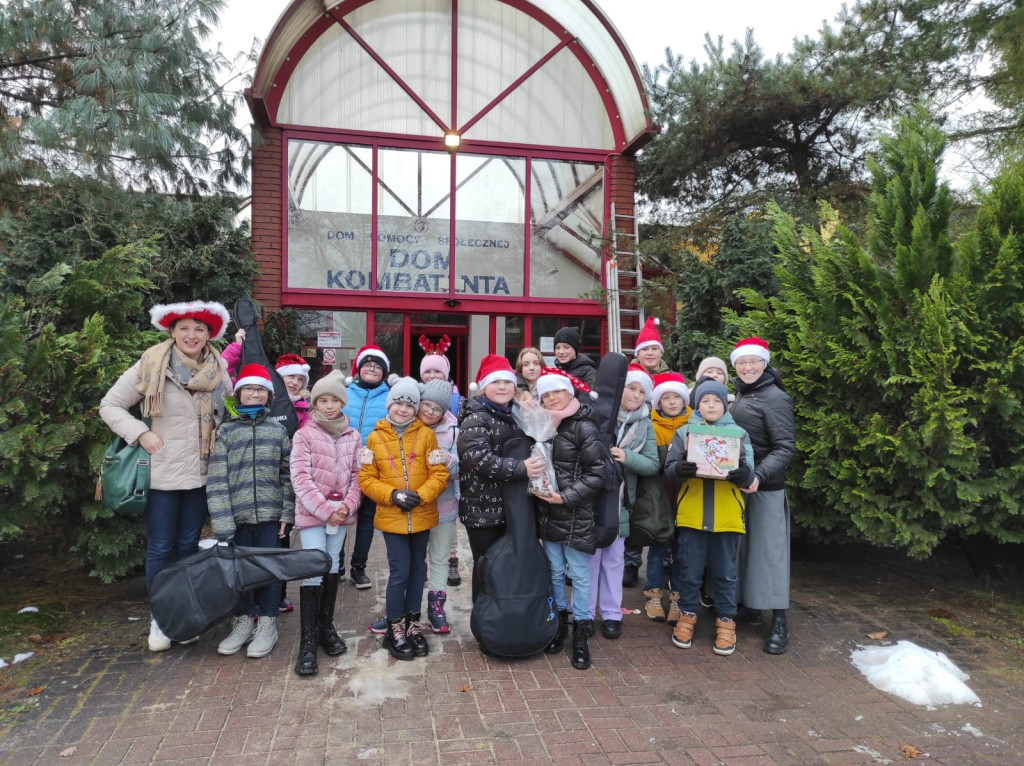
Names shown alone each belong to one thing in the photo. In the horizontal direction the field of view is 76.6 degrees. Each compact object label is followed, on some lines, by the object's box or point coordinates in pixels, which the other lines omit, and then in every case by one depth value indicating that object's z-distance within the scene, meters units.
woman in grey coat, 3.90
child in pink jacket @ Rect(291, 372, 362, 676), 3.52
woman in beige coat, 3.50
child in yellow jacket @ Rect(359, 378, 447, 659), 3.60
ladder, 9.43
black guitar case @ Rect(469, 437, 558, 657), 3.53
